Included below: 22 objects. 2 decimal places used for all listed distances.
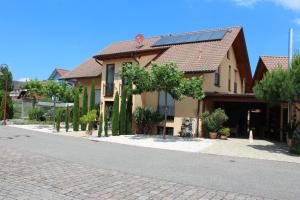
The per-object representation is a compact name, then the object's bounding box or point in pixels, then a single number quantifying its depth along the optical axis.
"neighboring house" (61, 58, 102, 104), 20.58
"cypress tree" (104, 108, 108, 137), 14.75
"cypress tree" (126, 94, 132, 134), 15.80
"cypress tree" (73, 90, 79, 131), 17.01
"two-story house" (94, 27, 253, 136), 15.22
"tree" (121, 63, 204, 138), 13.00
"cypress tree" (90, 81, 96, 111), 17.24
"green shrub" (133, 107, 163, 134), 15.93
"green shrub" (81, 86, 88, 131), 17.49
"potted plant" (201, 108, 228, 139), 14.07
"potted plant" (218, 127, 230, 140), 14.54
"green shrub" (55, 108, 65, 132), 16.41
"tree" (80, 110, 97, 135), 15.38
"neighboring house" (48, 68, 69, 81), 40.37
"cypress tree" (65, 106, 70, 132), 16.80
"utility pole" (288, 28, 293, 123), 12.48
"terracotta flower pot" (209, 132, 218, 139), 14.55
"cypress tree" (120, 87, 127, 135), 15.55
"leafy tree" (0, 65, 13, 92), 30.37
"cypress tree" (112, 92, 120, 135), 15.26
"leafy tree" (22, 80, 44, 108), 26.20
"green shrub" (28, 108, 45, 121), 24.47
